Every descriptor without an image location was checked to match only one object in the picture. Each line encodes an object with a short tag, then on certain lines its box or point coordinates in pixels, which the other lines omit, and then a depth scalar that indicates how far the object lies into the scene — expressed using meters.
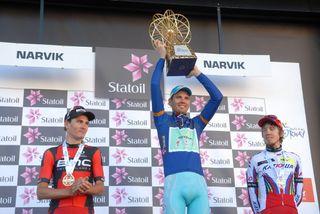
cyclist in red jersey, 2.82
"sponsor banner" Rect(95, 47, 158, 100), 4.43
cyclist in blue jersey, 3.08
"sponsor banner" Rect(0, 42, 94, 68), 4.22
